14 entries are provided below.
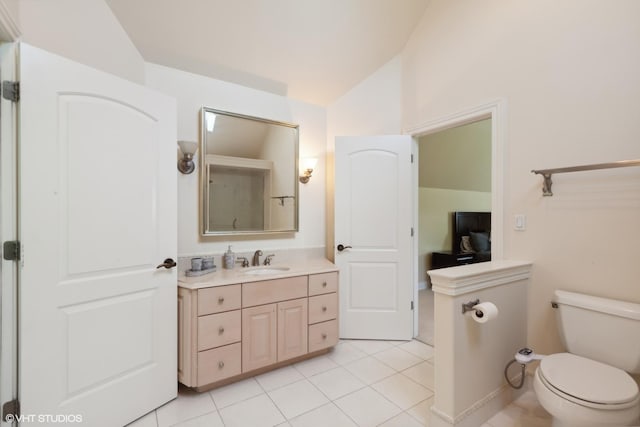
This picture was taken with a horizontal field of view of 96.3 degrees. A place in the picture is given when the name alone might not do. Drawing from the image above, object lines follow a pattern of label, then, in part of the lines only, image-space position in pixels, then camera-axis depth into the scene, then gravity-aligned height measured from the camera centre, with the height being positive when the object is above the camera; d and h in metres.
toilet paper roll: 1.48 -0.51
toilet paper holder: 1.56 -0.50
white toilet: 1.20 -0.76
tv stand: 4.23 -0.68
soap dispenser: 2.41 -0.38
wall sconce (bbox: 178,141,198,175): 2.19 +0.46
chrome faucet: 2.58 -0.38
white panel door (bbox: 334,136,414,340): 2.72 -0.20
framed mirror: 2.41 +0.36
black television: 4.67 -0.18
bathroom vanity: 1.85 -0.77
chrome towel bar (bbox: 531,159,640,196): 1.47 +0.26
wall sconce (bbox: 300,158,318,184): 2.87 +0.47
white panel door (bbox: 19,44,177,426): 1.31 -0.15
